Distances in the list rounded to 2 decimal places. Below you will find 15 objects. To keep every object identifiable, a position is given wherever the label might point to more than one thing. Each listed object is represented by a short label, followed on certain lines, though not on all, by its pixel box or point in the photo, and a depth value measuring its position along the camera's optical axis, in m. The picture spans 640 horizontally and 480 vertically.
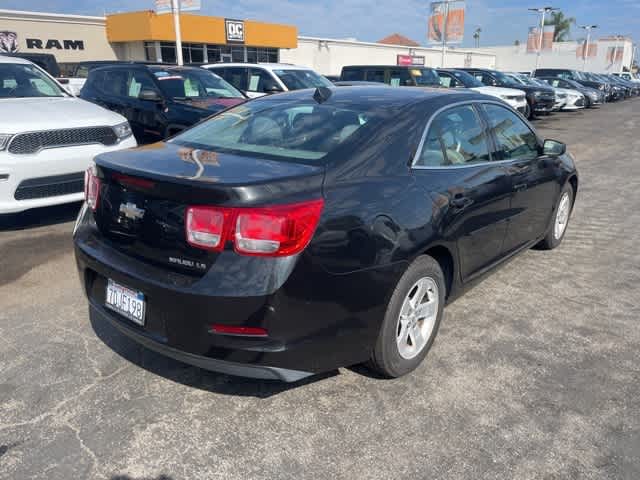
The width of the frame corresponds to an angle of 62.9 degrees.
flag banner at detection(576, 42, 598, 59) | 68.81
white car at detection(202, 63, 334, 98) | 11.22
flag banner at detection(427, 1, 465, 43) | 30.84
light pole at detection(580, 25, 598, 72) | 66.93
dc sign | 35.25
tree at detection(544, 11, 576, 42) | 105.50
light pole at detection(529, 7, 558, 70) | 45.01
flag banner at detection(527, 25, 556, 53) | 45.53
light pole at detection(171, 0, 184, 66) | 17.17
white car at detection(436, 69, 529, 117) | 16.19
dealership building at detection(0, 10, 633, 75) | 31.45
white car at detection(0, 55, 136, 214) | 5.01
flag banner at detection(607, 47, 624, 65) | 72.56
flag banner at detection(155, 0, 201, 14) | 17.34
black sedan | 2.34
